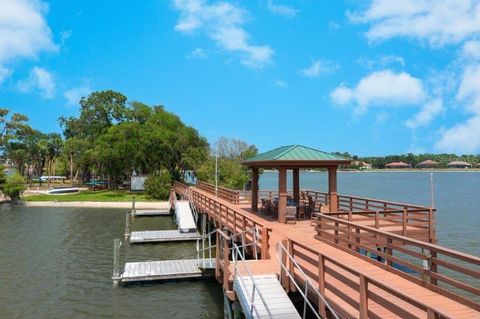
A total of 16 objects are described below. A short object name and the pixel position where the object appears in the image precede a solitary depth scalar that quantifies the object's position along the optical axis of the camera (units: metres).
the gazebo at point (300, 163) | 16.52
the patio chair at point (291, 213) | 16.45
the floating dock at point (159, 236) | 21.42
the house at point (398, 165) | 195.12
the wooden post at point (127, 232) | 23.28
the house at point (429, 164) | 196.62
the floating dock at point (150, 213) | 32.39
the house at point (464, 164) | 196.62
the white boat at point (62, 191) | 49.45
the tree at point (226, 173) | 44.00
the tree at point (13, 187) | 41.62
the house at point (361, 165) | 188.34
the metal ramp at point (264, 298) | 7.73
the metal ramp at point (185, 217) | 23.08
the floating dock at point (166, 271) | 14.17
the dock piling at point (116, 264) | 14.38
